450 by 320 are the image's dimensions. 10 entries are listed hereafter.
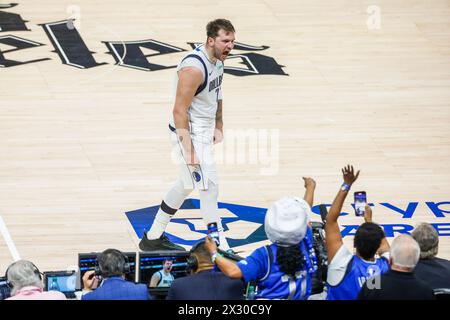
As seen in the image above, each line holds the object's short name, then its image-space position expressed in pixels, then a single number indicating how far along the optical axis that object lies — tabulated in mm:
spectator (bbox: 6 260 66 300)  13039
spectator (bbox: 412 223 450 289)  13922
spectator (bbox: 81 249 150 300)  13125
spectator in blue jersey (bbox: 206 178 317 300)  12961
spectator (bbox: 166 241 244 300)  12703
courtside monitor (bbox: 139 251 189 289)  14836
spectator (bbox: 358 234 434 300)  12359
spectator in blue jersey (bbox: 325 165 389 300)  13195
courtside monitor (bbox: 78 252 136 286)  14859
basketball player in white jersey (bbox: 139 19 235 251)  18109
